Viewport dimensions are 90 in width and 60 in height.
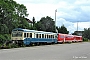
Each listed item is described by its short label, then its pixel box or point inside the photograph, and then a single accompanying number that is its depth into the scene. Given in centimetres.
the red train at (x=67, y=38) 4567
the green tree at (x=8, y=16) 4830
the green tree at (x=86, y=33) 9838
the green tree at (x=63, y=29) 8494
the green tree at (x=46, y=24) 7499
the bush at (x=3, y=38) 3255
